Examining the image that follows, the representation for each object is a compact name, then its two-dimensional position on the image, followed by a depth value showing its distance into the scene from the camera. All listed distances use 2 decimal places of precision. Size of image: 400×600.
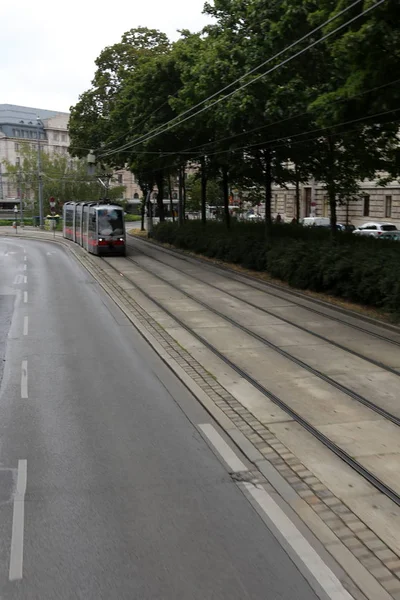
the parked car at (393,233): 37.84
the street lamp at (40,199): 62.70
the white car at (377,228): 41.69
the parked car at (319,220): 47.43
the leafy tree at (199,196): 62.62
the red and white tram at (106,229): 33.75
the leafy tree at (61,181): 76.81
